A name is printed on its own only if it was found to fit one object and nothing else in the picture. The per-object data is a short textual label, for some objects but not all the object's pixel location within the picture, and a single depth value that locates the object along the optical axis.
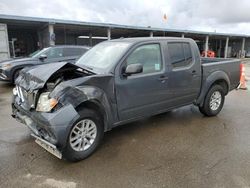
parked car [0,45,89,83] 8.76
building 16.28
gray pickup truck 3.08
